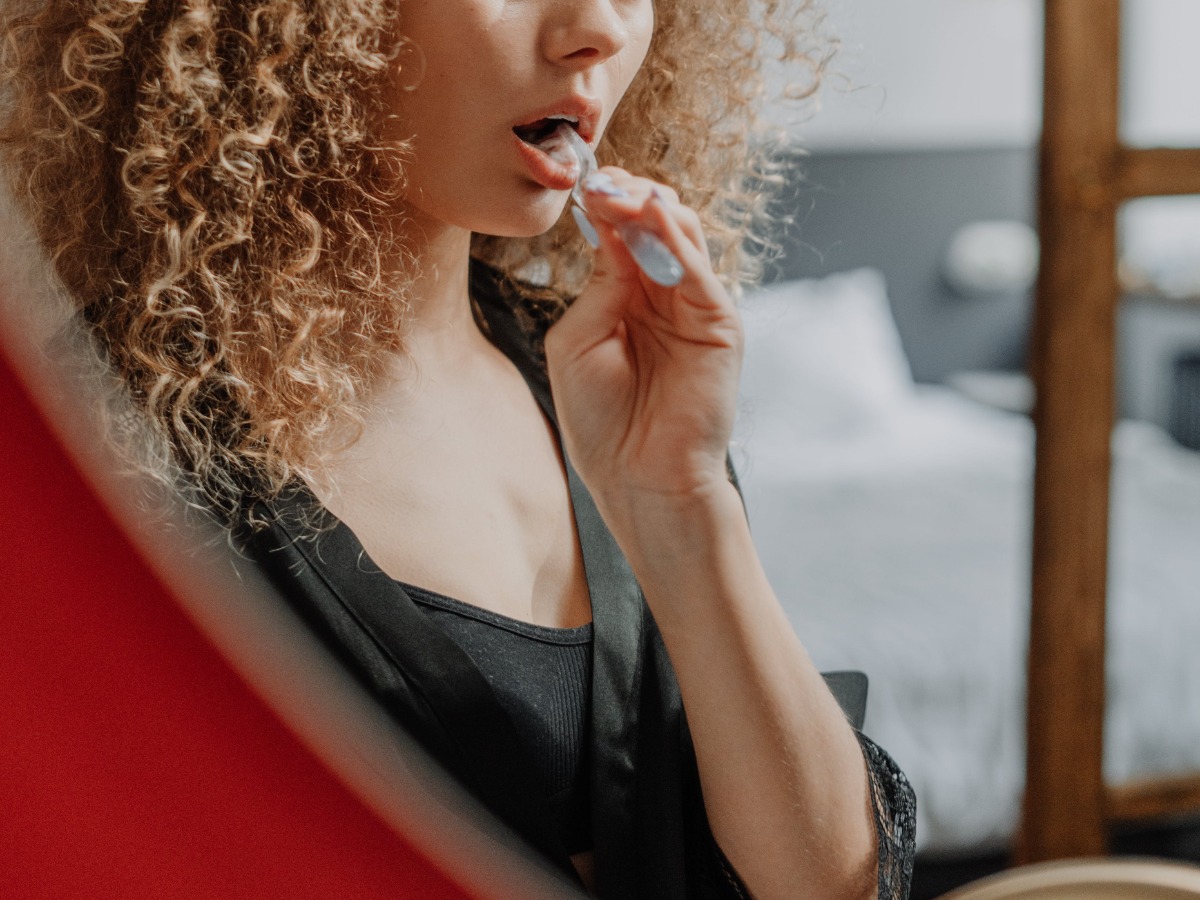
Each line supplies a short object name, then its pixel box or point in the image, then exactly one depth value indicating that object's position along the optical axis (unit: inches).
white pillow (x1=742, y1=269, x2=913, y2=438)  110.9
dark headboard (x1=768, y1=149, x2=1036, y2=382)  131.6
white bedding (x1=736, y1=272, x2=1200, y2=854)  63.7
